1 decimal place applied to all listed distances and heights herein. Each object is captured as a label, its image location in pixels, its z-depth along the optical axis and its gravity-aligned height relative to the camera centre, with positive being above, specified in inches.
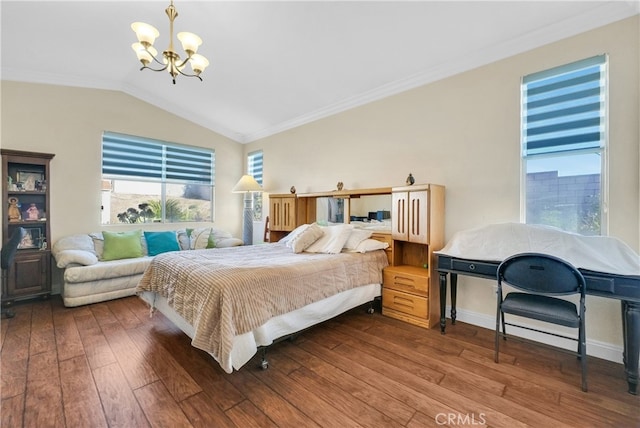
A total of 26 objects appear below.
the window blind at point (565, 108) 89.8 +37.2
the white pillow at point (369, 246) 120.6 -15.1
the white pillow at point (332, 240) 120.2 -12.6
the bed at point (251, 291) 72.5 -25.5
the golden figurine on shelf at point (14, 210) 136.3 +1.3
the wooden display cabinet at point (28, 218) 131.8 -2.9
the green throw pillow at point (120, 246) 154.3 -19.2
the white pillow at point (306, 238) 125.0 -11.7
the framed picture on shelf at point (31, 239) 141.3 -13.8
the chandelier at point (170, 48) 84.4 +54.3
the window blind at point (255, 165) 222.9 +40.2
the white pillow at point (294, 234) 139.3 -11.2
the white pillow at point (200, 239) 186.9 -18.2
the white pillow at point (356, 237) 124.0 -11.2
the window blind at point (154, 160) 174.4 +37.2
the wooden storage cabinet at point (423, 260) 111.5 -20.2
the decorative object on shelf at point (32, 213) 142.7 -0.2
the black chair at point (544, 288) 73.1 -21.2
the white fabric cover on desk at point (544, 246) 76.7 -10.8
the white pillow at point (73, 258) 130.3 -22.2
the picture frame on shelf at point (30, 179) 143.7 +17.8
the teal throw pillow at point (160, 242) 171.0 -19.1
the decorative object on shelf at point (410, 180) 121.4 +14.8
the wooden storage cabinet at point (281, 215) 173.8 -1.4
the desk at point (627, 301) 71.2 -23.2
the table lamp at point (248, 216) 197.8 -2.4
